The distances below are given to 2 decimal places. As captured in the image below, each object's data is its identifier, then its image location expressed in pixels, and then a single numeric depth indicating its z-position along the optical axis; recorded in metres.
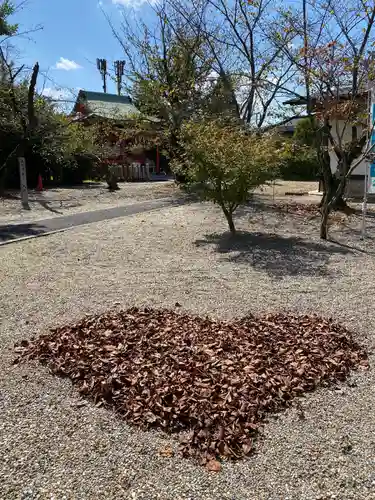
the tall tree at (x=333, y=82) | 8.80
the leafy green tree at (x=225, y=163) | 7.71
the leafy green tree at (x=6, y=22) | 11.08
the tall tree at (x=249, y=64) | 12.38
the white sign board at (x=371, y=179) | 8.16
